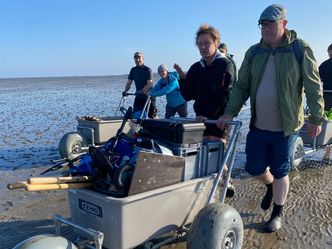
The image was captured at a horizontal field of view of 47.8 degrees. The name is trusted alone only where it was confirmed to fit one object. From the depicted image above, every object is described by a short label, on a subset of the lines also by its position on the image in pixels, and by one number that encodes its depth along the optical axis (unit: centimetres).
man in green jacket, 340
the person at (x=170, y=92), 701
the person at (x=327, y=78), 662
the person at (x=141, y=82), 788
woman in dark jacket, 388
